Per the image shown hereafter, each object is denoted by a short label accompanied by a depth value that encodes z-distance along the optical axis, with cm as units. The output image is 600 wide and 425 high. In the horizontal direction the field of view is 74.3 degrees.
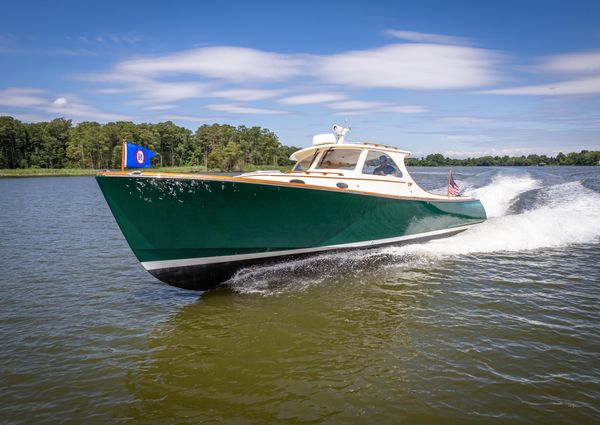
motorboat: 679
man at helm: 1027
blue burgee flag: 632
